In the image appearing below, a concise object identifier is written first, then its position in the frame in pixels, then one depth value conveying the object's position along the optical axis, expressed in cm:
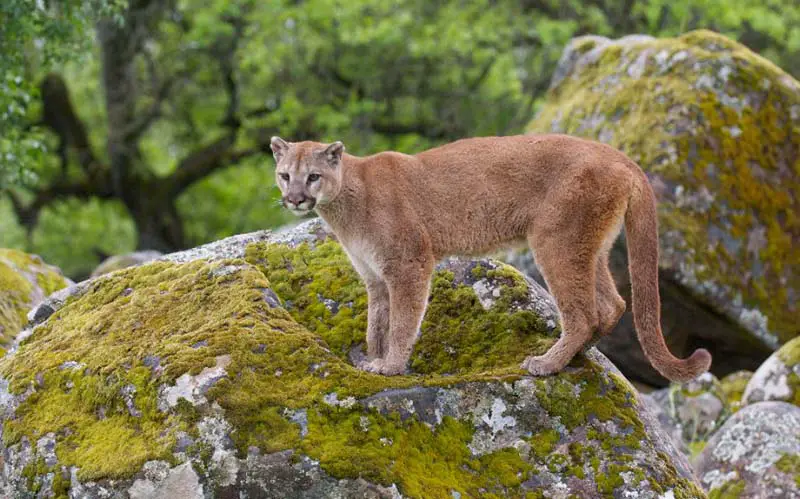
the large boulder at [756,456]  1731
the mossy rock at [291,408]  1204
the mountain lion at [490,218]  1473
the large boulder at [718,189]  2559
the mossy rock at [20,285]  1931
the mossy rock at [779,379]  2105
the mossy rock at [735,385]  2536
